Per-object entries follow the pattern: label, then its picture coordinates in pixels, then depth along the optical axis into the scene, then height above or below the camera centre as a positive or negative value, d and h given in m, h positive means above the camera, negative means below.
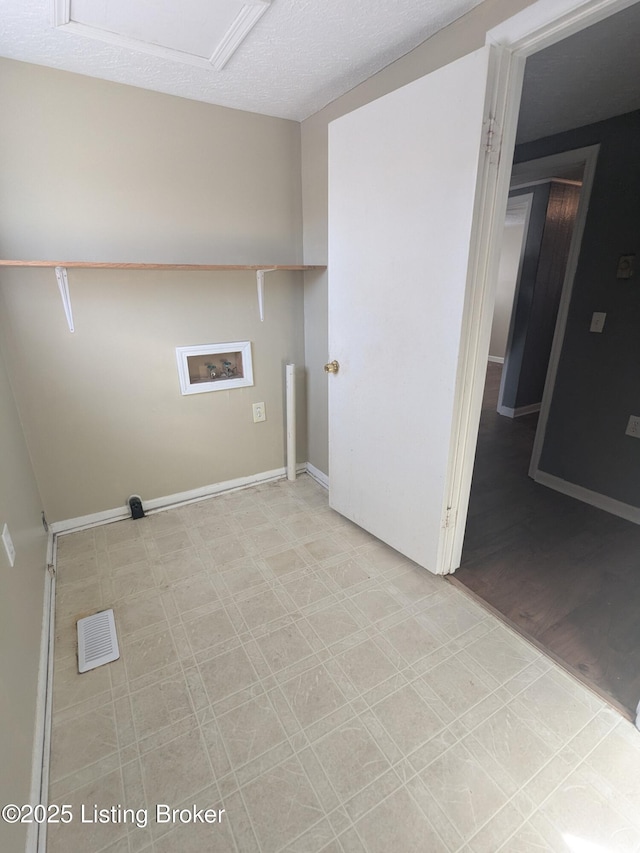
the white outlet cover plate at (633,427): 2.21 -0.70
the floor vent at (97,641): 1.44 -1.25
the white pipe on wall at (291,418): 2.50 -0.76
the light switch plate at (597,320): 2.31 -0.13
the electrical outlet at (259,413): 2.56 -0.72
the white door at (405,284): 1.36 +0.05
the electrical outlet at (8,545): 1.24 -0.76
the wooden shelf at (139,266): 1.63 +0.14
